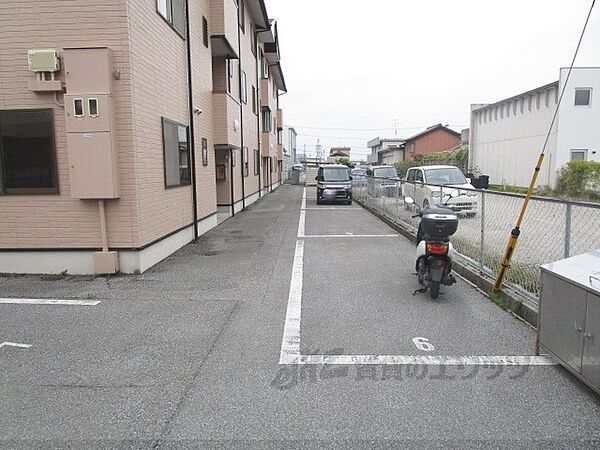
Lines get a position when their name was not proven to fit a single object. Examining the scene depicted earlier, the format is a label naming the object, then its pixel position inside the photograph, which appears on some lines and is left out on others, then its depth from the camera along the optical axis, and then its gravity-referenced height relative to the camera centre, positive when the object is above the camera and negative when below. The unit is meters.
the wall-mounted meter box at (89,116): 6.69 +0.82
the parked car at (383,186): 13.55 -0.61
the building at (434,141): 55.56 +3.34
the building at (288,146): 57.48 +3.25
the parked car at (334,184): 20.28 -0.68
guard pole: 5.12 -0.94
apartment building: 6.77 +0.55
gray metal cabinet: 3.32 -1.17
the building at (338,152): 69.53 +3.20
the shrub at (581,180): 18.94 -0.61
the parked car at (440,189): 7.84 -0.48
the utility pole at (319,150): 111.29 +4.76
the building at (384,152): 64.51 +2.61
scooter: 5.84 -1.02
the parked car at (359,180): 21.21 -0.57
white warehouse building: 24.12 +2.15
